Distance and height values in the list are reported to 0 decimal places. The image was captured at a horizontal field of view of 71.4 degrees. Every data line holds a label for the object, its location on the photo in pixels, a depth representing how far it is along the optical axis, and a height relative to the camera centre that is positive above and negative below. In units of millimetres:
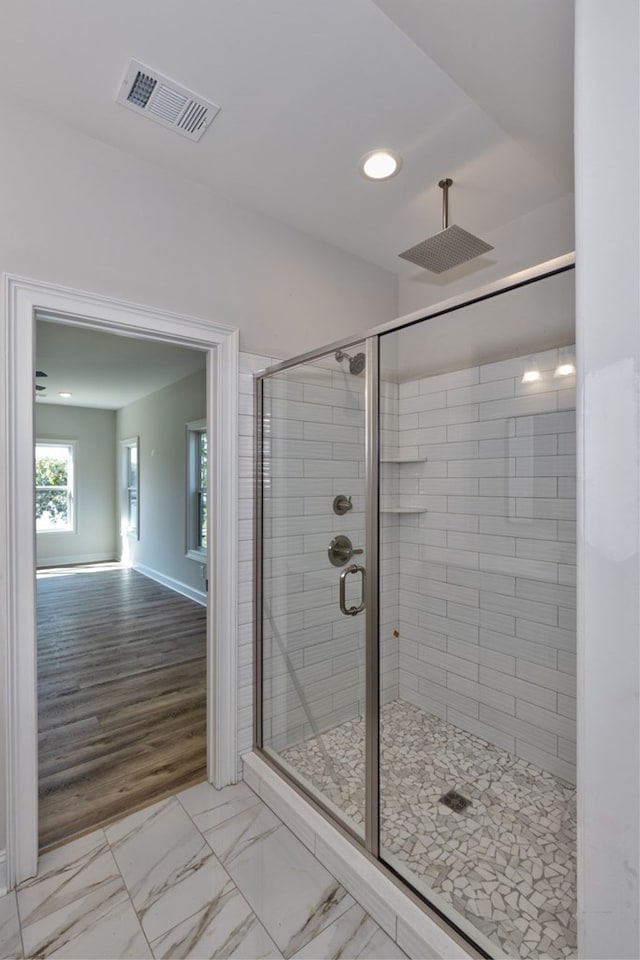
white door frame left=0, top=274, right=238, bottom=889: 1548 -242
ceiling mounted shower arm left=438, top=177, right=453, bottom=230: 1990 +1283
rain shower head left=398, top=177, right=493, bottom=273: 1913 +1025
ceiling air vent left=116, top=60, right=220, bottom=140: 1480 +1316
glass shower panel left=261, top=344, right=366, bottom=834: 2092 -472
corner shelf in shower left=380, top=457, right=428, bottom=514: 2164 -162
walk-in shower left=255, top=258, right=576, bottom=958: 1793 -553
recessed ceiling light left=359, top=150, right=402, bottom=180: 1840 +1316
